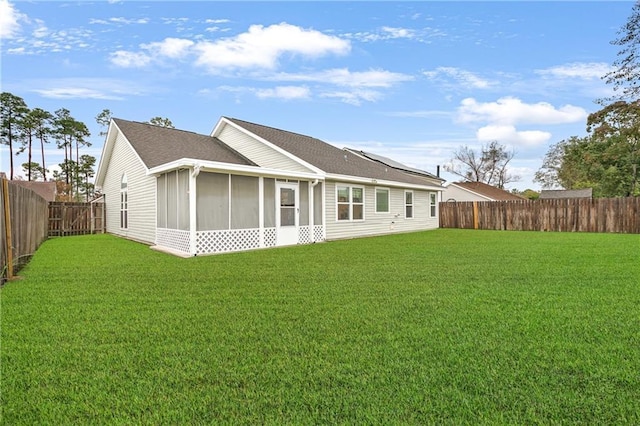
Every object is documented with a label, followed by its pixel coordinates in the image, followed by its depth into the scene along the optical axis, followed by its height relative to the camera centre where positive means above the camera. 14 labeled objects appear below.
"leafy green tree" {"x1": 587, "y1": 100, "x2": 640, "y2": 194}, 18.73 +4.70
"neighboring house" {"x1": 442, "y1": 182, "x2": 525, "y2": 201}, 29.81 +1.19
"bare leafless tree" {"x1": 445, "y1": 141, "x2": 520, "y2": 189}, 41.25 +4.91
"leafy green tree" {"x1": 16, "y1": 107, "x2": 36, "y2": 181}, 29.02 +6.47
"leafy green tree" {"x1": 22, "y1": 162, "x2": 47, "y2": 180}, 30.38 +3.63
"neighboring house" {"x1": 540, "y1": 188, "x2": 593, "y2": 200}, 30.17 +1.03
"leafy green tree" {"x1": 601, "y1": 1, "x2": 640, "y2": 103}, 16.91 +6.95
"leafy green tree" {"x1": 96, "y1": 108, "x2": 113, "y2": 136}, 32.41 +8.32
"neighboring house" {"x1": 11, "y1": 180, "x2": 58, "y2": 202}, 24.38 +1.70
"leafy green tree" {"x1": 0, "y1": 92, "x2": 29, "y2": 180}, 28.14 +7.62
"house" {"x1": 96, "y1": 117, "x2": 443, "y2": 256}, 9.72 +0.63
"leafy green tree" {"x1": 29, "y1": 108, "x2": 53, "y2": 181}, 29.48 +7.45
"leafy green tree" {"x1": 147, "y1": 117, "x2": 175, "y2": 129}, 33.59 +8.53
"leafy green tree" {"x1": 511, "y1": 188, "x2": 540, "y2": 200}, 42.22 +1.53
